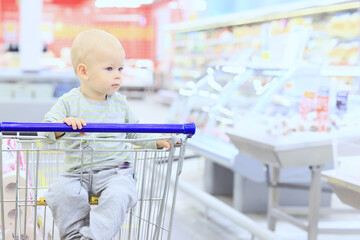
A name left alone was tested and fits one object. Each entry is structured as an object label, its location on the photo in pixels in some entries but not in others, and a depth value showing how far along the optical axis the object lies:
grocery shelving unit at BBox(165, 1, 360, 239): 3.58
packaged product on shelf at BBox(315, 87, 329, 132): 3.66
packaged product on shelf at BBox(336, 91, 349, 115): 3.43
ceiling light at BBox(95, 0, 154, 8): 20.95
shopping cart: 1.80
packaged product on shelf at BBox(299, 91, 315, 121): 3.77
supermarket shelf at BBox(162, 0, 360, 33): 7.38
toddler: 1.88
